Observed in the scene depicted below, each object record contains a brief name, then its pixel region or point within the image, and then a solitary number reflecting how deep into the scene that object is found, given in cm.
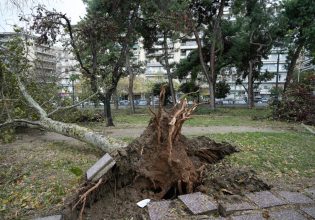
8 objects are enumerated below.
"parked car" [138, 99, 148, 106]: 4679
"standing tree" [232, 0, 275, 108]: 1653
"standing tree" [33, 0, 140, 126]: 970
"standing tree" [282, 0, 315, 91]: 1471
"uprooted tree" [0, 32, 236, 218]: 380
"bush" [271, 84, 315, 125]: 1130
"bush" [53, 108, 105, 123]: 924
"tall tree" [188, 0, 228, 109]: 1801
